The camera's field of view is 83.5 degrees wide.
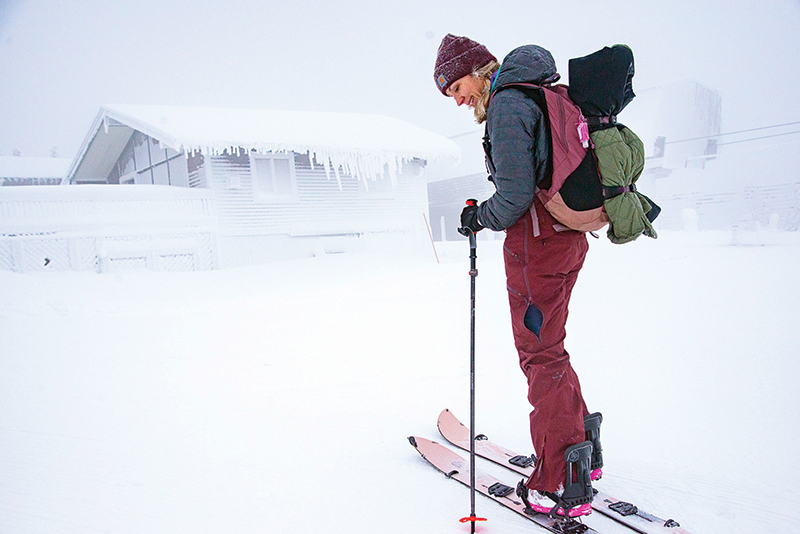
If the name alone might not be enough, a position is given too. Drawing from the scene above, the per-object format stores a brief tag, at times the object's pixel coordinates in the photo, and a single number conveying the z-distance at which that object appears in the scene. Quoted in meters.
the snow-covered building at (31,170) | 20.25
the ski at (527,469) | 1.58
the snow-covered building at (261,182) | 9.82
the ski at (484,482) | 1.59
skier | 1.55
